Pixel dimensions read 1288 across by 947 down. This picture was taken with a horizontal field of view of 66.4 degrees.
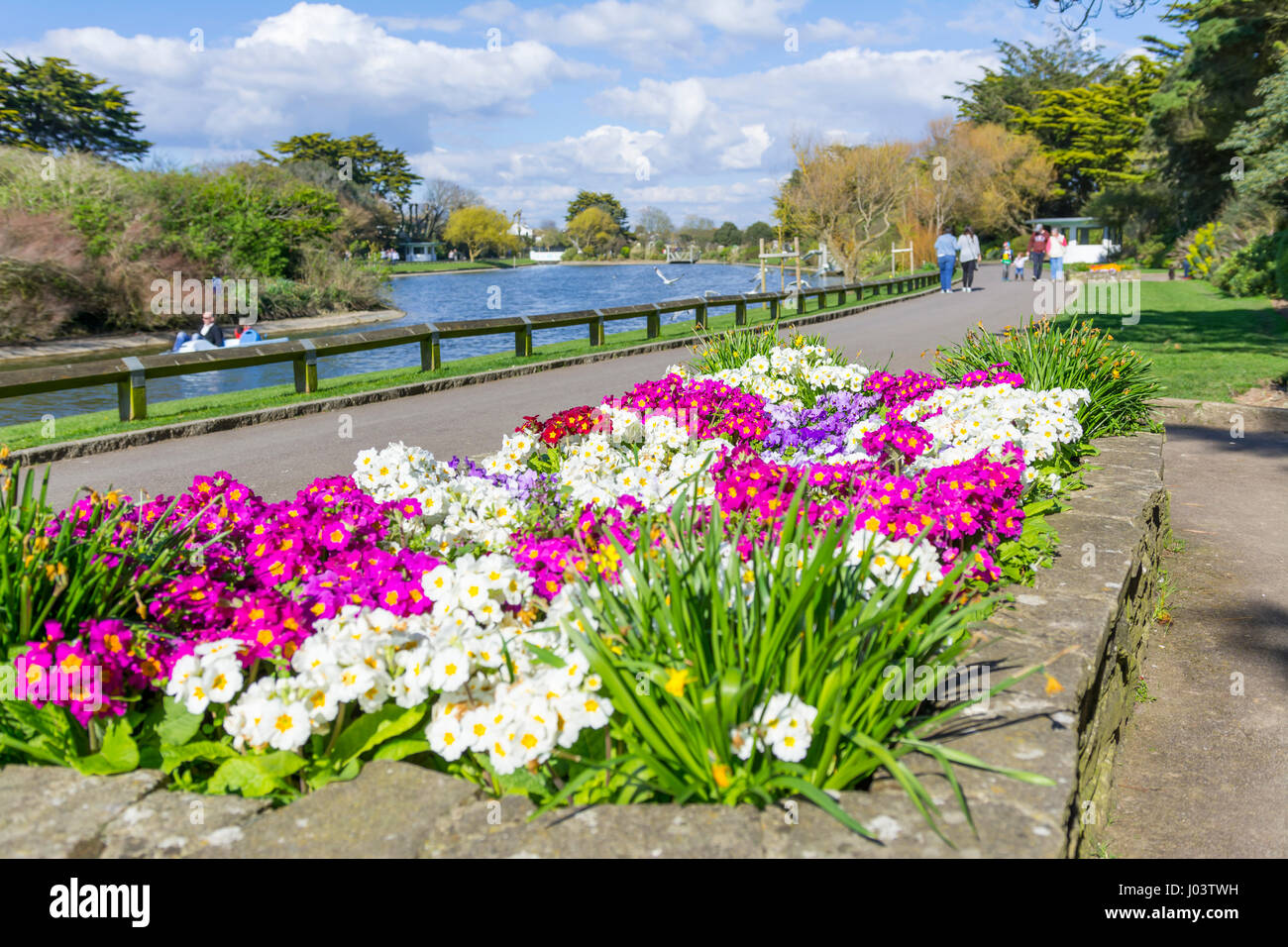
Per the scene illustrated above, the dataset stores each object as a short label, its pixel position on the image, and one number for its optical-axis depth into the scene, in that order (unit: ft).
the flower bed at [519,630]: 7.32
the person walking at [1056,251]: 98.92
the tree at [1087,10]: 44.28
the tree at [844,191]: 126.11
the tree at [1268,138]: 42.47
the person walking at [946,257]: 92.02
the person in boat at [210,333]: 59.77
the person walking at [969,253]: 91.50
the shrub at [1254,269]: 77.51
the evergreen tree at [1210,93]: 61.52
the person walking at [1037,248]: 99.86
